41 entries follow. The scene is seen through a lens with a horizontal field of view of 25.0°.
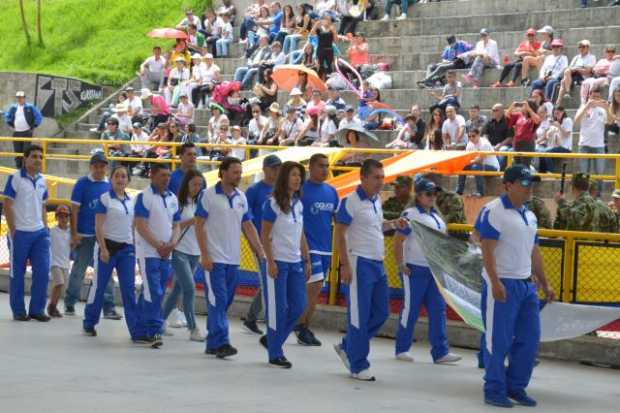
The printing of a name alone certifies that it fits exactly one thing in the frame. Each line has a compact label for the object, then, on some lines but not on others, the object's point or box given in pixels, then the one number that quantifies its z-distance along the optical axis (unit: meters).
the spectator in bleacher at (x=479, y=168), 19.47
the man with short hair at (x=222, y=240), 12.20
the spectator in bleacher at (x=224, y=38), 33.00
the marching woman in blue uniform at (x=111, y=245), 13.59
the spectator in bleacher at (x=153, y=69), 32.94
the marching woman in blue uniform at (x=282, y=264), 11.73
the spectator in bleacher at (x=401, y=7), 29.75
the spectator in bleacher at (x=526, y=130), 21.23
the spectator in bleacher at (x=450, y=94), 23.84
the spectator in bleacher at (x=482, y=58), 25.53
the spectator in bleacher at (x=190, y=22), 34.28
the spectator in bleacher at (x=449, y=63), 26.30
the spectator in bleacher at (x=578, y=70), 22.80
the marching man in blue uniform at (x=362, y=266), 11.27
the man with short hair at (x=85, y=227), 14.62
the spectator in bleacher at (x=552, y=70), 23.27
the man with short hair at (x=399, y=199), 13.50
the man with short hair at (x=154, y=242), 12.93
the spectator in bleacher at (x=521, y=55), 24.97
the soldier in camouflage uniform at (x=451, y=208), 14.56
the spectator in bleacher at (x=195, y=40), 33.41
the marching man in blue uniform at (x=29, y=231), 14.59
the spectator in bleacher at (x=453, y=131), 22.17
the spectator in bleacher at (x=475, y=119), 22.42
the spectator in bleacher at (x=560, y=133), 20.84
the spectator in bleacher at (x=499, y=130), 21.81
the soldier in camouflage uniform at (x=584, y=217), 13.77
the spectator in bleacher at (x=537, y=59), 24.66
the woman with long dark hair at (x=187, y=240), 13.27
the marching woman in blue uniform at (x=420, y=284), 12.50
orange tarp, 17.17
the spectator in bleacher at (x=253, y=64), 29.74
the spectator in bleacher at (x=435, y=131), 22.33
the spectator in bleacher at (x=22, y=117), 28.77
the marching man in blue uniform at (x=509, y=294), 10.16
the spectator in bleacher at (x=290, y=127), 24.58
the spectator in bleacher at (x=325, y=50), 27.86
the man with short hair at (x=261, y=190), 13.45
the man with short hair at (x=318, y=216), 13.06
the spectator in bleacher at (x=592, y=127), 20.59
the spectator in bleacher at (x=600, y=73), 21.98
